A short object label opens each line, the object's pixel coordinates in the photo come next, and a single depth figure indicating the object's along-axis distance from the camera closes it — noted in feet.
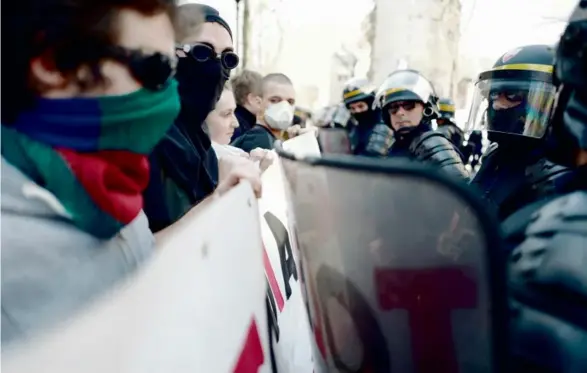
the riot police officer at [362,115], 21.26
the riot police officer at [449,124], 22.84
